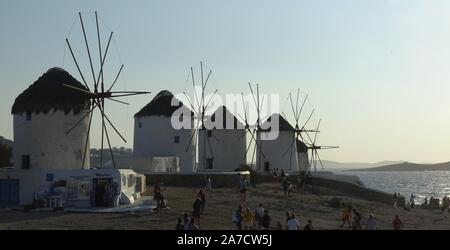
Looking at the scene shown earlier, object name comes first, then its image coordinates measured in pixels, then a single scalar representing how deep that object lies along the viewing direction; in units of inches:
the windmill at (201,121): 2059.5
